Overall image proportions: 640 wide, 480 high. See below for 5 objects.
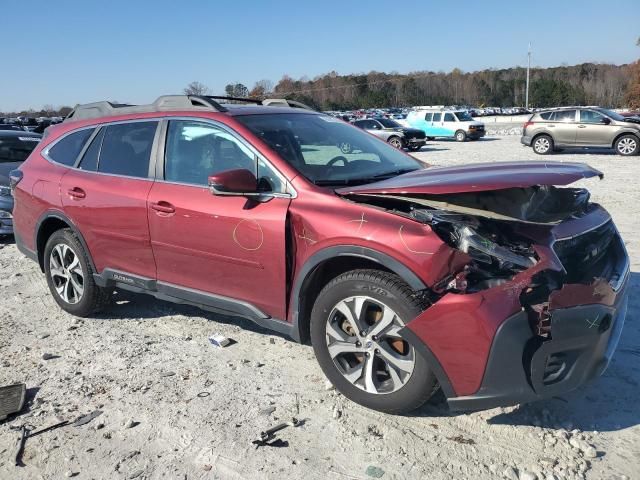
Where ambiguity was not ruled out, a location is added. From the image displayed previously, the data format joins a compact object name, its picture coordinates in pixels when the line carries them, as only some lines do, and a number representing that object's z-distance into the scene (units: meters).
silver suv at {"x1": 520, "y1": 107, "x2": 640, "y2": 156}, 18.42
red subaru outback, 2.77
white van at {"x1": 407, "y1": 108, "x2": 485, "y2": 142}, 28.97
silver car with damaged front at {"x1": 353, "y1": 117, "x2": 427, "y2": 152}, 24.00
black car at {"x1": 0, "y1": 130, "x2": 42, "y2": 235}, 8.11
